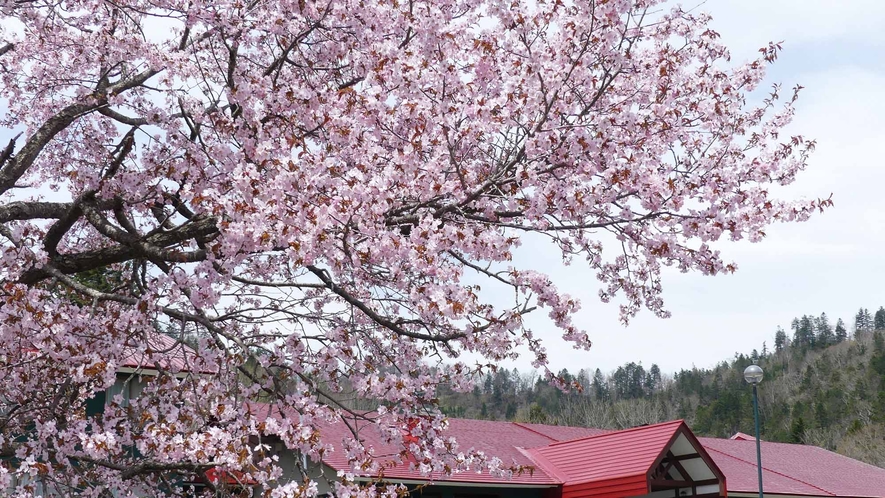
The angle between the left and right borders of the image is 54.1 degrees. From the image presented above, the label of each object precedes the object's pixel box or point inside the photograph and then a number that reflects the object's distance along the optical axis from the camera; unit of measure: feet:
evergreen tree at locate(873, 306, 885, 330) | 495.16
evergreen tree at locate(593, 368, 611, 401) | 324.60
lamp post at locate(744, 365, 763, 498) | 63.41
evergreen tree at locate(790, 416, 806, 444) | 202.18
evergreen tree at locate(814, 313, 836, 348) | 448.24
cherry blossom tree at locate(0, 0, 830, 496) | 22.54
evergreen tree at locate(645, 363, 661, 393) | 393.29
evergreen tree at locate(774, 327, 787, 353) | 449.89
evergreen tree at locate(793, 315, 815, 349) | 458.91
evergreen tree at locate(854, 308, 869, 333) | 504.51
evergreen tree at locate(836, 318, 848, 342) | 453.58
